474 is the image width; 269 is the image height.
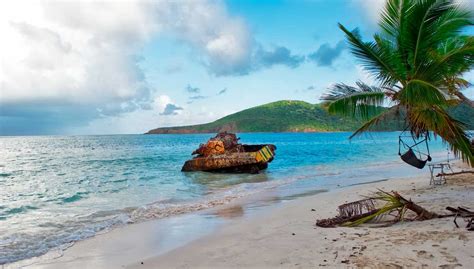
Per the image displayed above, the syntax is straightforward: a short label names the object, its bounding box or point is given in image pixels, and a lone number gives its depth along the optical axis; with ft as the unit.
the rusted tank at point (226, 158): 83.35
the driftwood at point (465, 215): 19.45
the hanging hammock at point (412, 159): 33.50
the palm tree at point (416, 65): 26.27
